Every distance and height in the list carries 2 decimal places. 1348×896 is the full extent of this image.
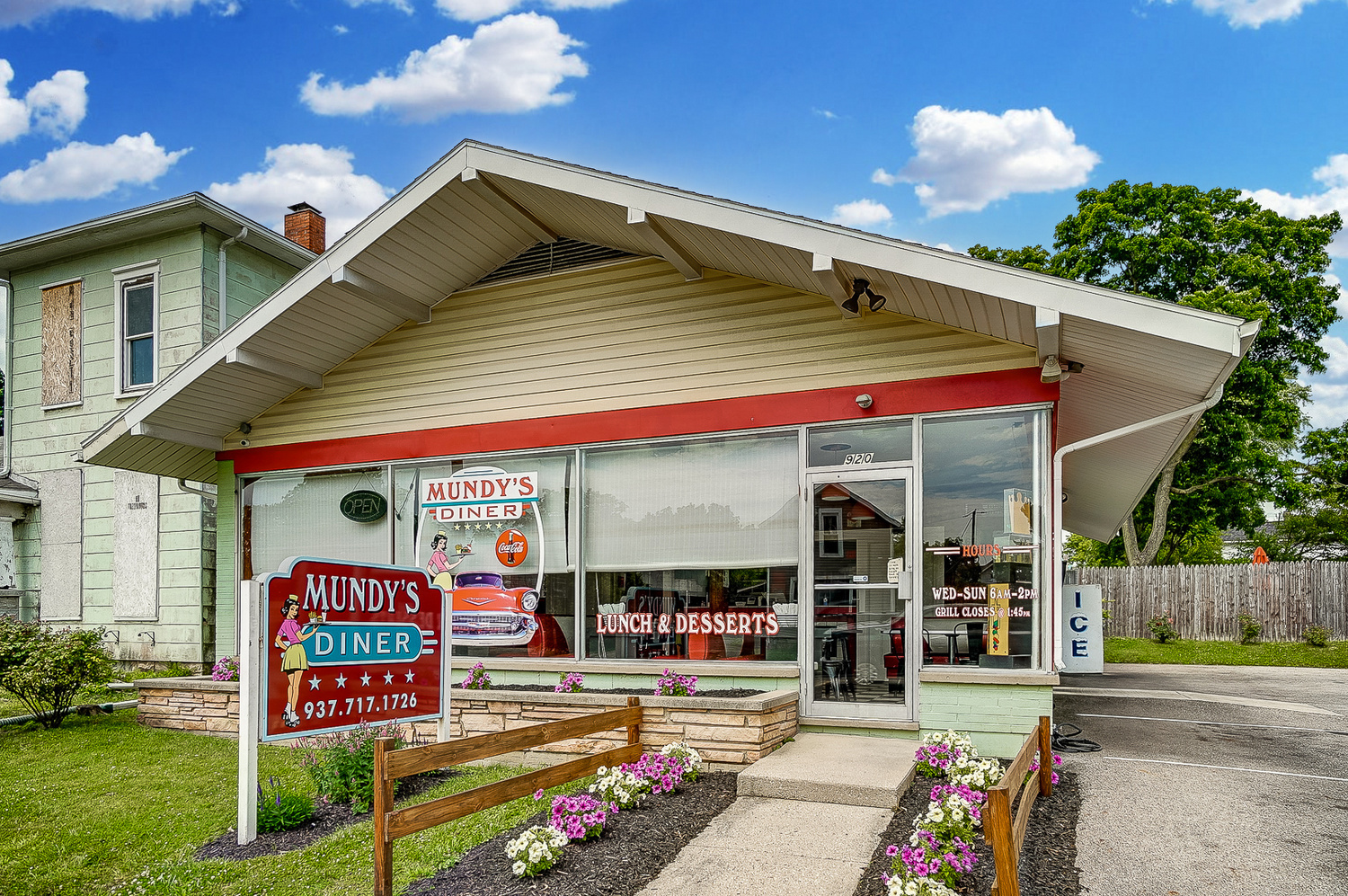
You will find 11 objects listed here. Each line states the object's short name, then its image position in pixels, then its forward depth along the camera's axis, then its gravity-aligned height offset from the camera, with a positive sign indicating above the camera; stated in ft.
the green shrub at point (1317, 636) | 60.59 -9.05
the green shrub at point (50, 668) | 29.04 -5.16
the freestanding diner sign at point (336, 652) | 17.33 -3.02
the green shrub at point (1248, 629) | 64.44 -9.08
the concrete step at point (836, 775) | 18.44 -5.95
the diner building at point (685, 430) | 23.20 +2.57
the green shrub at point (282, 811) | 18.56 -6.37
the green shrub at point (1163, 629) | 67.00 -9.46
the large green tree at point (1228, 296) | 78.95 +18.62
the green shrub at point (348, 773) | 20.29 -6.10
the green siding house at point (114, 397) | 41.37 +5.80
